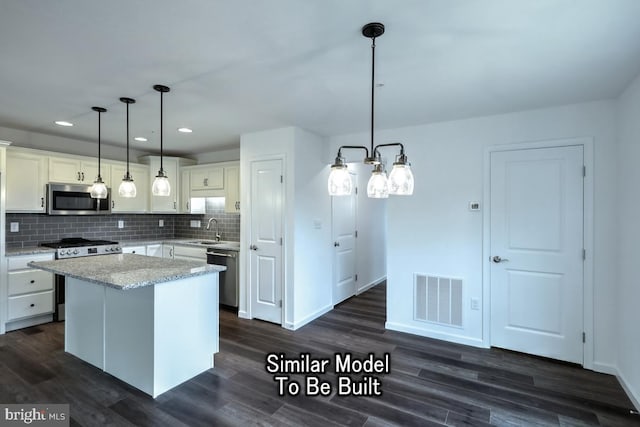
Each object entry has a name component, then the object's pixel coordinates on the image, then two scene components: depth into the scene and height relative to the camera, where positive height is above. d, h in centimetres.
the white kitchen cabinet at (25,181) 385 +39
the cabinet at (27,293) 368 -95
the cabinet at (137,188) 482 +36
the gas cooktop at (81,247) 399 -45
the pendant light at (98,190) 284 +20
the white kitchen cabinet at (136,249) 471 -55
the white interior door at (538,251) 301 -38
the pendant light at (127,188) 274 +21
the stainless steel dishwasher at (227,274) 441 -85
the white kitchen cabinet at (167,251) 506 -61
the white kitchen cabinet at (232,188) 472 +36
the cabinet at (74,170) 422 +58
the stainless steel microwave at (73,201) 416 +15
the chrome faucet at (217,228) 531 -26
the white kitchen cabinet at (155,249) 499 -58
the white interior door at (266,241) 396 -36
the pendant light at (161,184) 263 +24
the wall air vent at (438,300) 352 -98
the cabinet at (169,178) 525 +55
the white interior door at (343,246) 477 -52
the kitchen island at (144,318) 241 -87
